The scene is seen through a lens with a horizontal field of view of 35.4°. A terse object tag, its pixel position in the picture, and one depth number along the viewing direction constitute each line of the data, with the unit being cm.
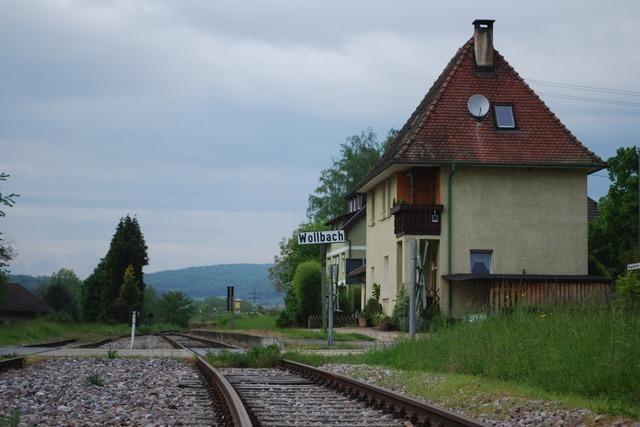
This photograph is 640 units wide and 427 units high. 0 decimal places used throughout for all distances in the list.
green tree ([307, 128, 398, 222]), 8506
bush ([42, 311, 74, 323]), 6116
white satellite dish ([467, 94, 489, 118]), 3853
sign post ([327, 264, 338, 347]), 2247
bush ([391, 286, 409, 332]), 3599
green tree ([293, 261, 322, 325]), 4947
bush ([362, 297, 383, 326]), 4144
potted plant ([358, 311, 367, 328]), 4331
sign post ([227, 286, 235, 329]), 5377
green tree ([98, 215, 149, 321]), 8681
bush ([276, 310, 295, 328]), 5209
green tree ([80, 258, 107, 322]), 9088
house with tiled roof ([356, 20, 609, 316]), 3716
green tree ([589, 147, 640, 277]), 4797
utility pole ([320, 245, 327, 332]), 2257
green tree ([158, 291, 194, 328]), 10794
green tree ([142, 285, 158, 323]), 11419
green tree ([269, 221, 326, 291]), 8338
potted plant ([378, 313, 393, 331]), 3778
